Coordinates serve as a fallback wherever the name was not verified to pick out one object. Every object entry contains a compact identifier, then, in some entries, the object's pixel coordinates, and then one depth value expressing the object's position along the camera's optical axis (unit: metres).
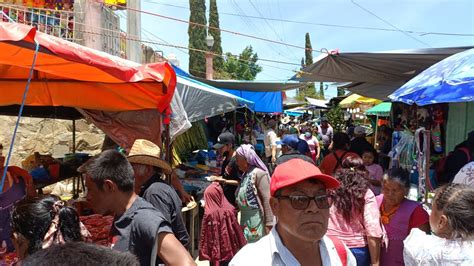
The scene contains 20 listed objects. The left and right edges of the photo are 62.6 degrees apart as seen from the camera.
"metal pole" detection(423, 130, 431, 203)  4.09
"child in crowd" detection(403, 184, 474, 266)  2.03
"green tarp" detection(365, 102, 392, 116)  12.58
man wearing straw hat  2.88
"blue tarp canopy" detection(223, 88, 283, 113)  14.06
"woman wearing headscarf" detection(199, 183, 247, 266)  4.39
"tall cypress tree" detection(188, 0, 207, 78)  38.53
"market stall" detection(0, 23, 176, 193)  2.57
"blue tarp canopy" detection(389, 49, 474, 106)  3.30
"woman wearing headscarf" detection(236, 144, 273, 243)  4.20
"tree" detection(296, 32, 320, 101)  48.71
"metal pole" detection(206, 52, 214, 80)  17.09
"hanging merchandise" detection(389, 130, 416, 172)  4.63
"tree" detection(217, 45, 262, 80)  41.59
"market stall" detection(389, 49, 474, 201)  3.36
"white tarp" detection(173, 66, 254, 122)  5.78
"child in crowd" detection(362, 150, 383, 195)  4.93
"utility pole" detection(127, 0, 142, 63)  11.20
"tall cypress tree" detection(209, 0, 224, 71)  39.84
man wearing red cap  1.63
